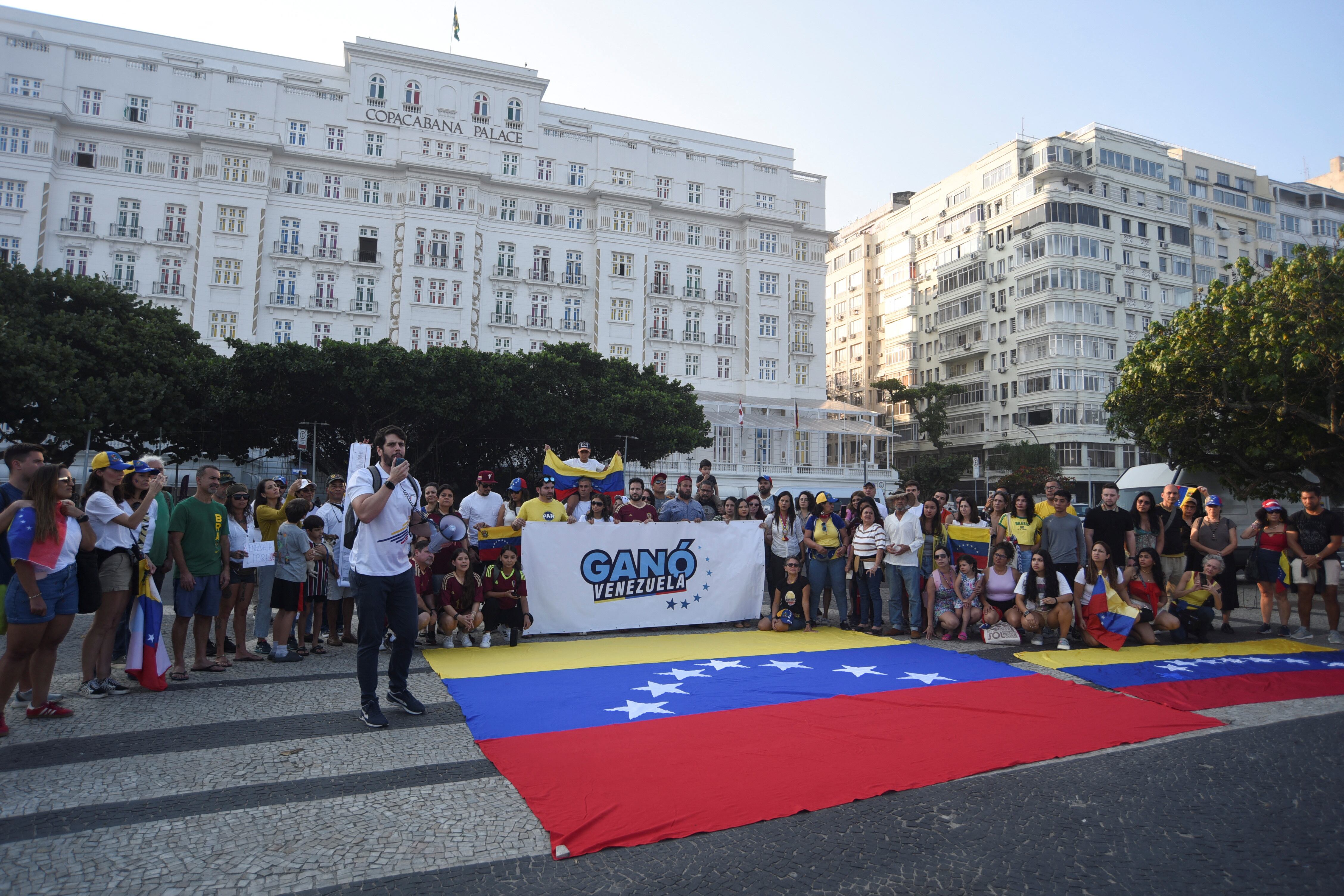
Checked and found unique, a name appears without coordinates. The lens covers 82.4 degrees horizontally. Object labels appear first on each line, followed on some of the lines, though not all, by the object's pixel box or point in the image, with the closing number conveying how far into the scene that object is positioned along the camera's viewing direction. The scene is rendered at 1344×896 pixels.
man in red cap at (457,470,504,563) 9.38
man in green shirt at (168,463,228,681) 6.86
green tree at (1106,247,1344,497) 14.25
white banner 9.55
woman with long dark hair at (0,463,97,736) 5.08
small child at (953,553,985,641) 9.21
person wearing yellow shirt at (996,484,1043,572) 9.52
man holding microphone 5.36
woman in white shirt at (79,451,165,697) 6.06
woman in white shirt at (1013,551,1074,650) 8.74
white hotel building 42.94
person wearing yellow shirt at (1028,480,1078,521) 9.58
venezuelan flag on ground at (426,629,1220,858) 4.11
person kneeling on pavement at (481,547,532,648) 8.74
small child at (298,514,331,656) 8.09
